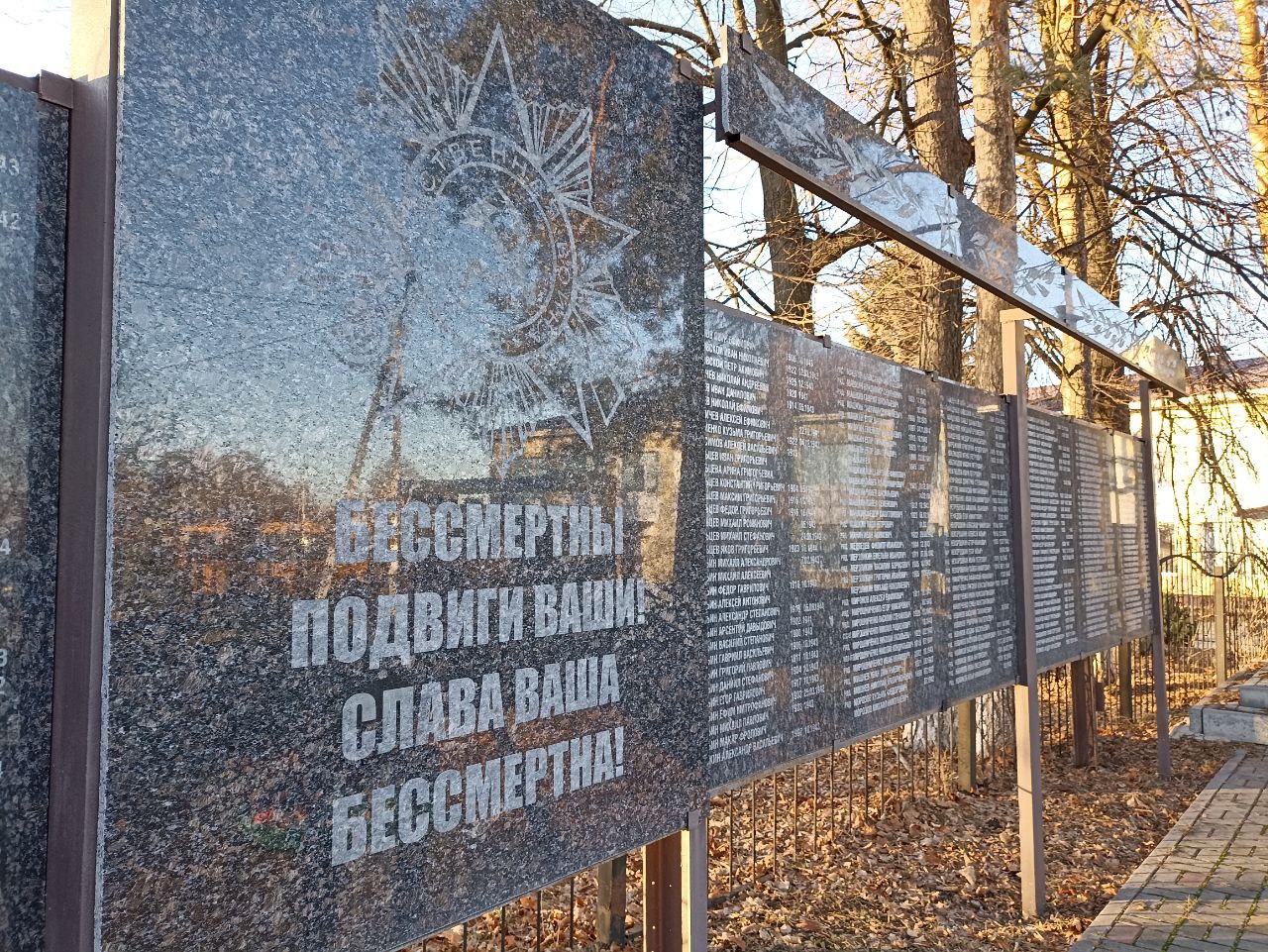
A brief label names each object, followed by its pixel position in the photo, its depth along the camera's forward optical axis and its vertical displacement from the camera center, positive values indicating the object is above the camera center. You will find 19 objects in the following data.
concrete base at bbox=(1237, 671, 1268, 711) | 9.11 -1.58
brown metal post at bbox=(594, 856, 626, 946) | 4.06 -1.57
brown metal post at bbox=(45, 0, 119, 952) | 1.33 +0.03
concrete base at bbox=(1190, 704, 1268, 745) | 8.80 -1.81
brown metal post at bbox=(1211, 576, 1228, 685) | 11.70 -1.31
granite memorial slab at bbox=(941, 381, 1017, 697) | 4.69 -0.06
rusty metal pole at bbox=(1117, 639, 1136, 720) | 9.98 -1.64
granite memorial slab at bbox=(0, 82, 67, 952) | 1.32 +0.07
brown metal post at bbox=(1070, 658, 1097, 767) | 7.71 -1.54
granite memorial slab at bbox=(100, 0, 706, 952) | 1.42 +0.11
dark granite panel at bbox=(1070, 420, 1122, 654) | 6.89 -0.06
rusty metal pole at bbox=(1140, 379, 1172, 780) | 7.54 -0.50
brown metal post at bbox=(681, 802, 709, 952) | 2.48 -0.93
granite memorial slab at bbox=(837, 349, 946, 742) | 3.82 -0.08
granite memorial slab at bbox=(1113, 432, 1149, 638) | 7.84 -0.02
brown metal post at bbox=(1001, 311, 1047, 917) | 4.68 -0.65
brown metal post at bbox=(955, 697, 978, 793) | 7.00 -1.65
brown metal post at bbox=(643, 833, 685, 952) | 2.55 -0.97
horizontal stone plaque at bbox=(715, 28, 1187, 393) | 2.70 +1.24
